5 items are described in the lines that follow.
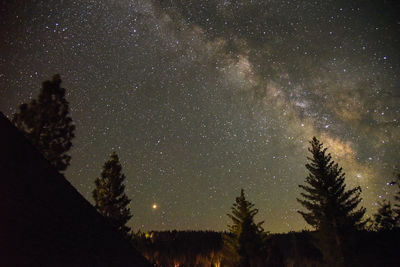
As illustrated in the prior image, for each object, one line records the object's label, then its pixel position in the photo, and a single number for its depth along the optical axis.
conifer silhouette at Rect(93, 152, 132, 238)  25.83
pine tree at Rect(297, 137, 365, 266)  21.28
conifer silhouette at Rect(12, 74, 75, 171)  20.48
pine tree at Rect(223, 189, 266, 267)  16.55
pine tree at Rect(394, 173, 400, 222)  35.44
